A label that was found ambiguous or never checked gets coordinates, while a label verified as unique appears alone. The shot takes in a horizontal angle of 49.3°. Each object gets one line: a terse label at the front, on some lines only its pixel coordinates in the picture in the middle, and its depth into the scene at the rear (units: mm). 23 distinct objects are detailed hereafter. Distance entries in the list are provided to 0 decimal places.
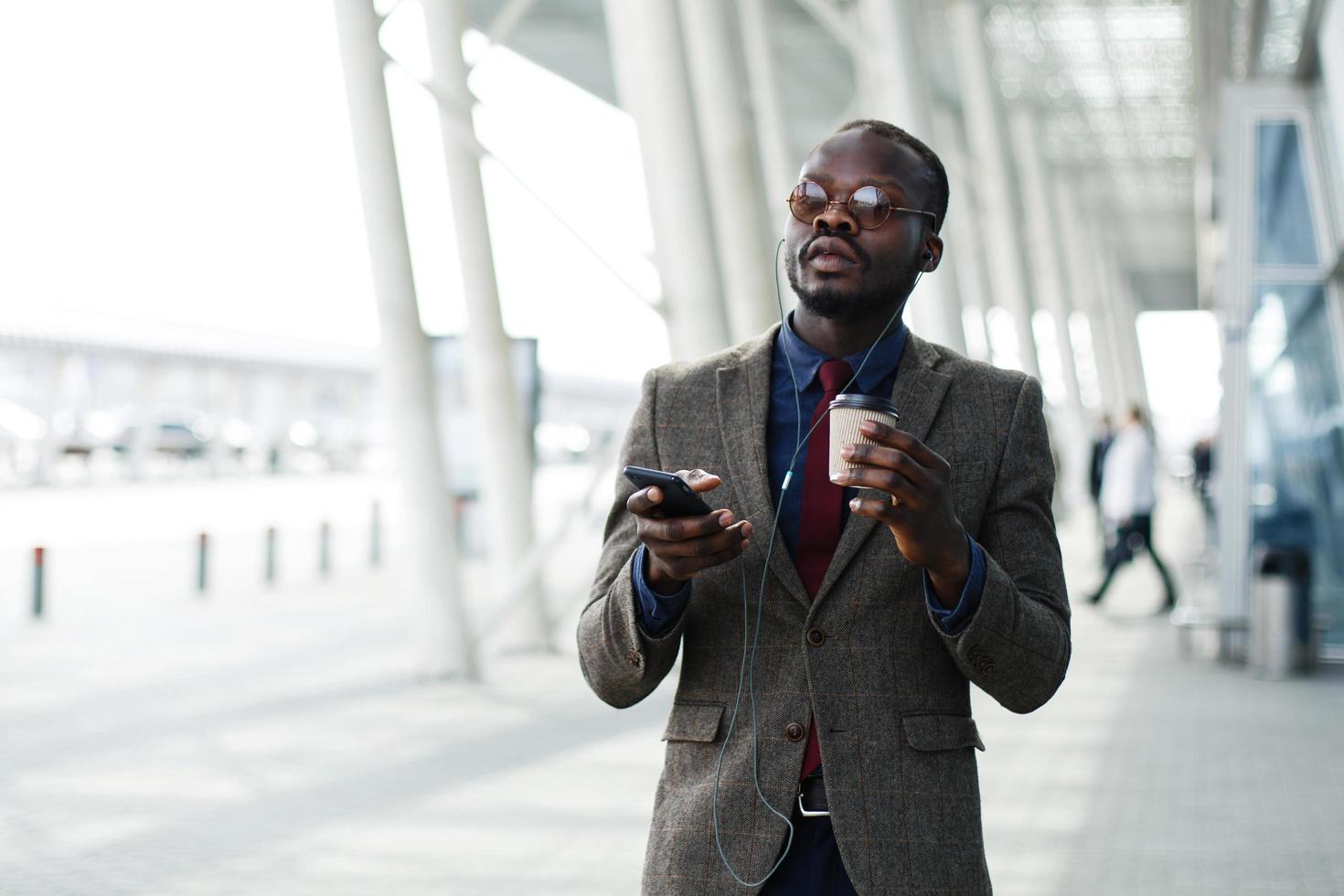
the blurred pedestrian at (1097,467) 19422
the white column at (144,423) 33062
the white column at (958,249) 15062
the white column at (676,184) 9133
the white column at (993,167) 22750
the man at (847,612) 1741
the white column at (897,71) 14062
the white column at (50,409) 29167
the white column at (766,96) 17047
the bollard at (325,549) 16859
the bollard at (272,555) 15656
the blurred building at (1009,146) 9258
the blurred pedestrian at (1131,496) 13438
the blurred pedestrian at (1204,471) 18500
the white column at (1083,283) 44969
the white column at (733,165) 10031
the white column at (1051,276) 34406
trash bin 9914
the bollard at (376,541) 18344
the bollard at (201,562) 14641
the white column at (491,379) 10680
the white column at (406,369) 9406
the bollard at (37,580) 12476
